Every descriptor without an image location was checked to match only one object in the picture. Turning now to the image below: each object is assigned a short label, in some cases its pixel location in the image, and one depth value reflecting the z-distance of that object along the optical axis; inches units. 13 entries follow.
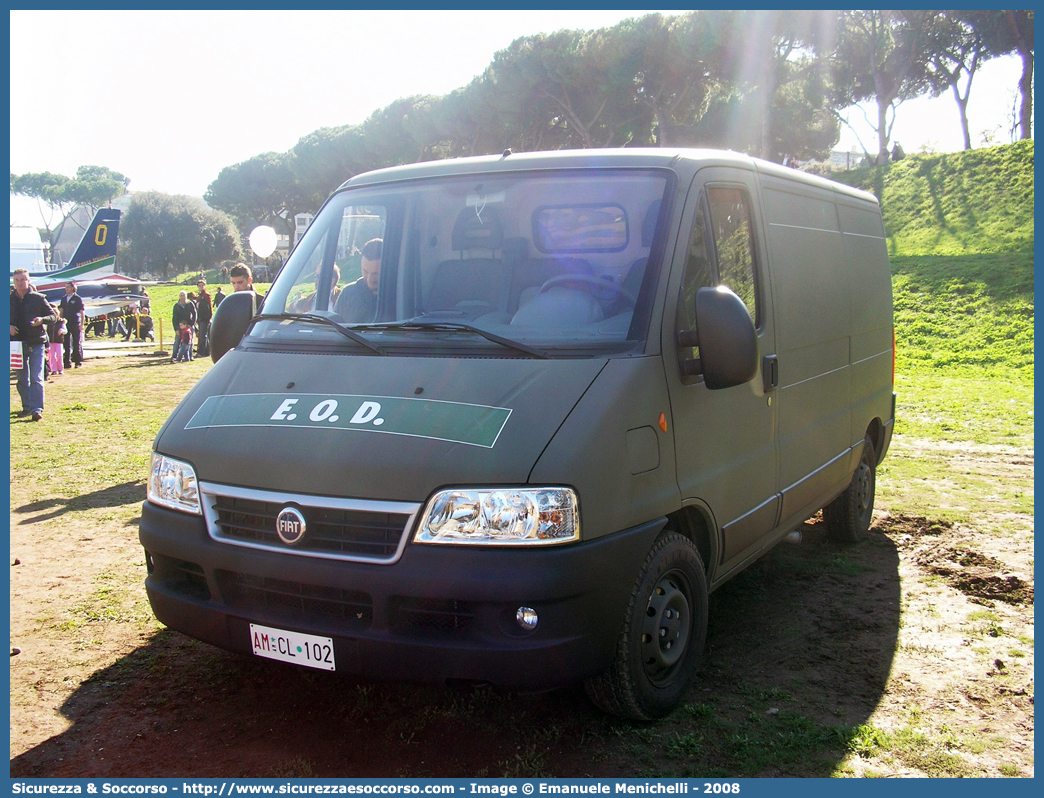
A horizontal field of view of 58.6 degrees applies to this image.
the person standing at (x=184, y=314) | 909.8
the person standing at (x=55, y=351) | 728.3
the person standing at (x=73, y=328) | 842.2
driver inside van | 163.5
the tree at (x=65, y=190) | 4798.2
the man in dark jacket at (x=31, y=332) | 484.4
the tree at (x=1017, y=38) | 1501.0
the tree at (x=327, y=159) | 2524.6
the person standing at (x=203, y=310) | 895.1
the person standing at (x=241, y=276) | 382.0
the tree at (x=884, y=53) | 1708.9
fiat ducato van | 123.9
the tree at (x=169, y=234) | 3287.4
